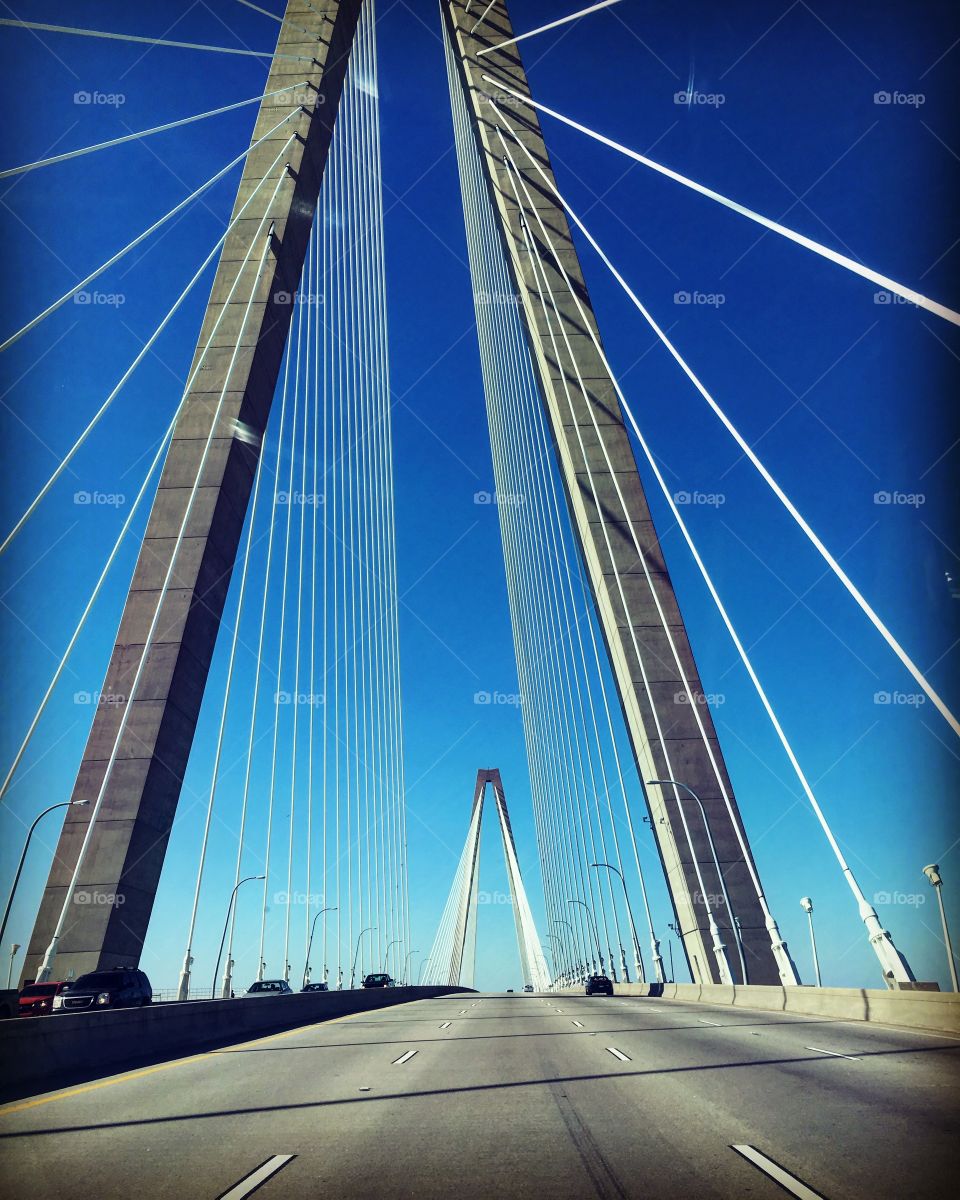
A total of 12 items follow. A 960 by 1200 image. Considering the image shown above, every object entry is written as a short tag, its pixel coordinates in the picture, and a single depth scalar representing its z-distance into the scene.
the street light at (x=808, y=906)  25.92
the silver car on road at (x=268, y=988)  34.50
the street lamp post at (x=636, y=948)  40.05
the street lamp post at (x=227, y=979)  20.23
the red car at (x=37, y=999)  18.34
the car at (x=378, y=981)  50.69
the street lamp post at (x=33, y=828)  27.01
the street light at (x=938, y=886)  13.53
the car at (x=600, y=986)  42.62
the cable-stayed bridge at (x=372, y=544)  18.58
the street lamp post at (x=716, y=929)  24.92
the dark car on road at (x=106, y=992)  16.27
